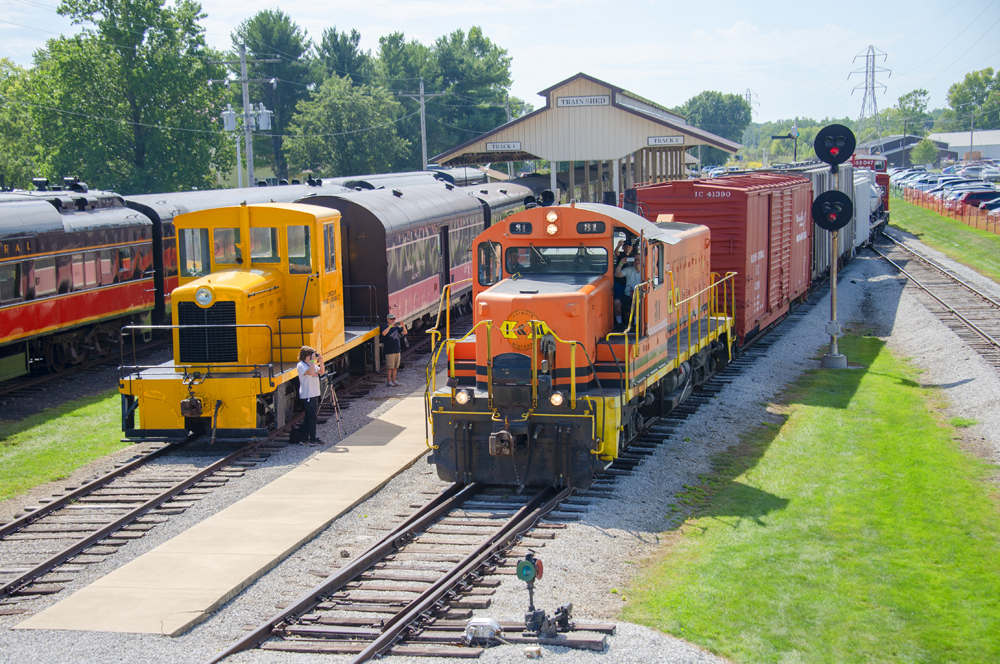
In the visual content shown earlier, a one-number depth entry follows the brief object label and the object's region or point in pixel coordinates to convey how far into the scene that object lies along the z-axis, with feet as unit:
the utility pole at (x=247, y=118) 124.16
